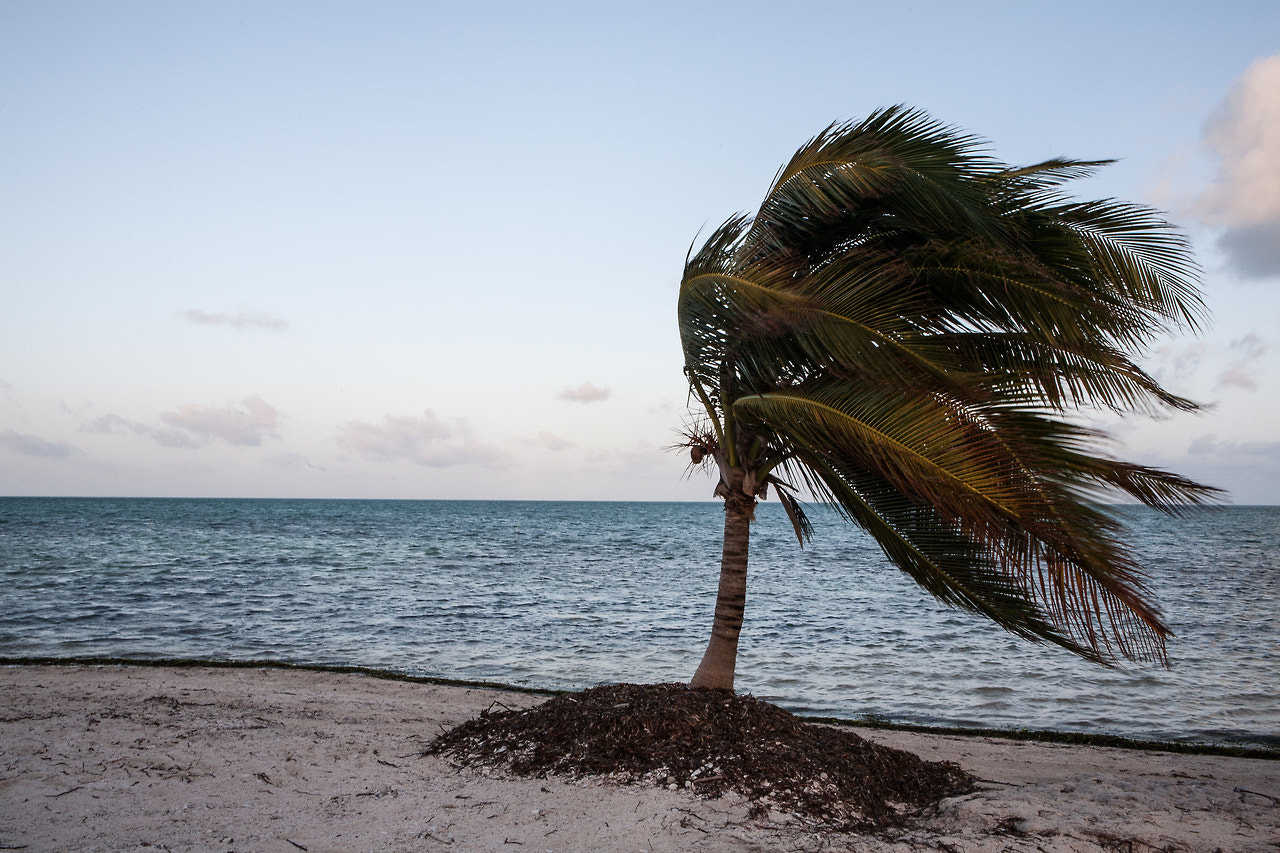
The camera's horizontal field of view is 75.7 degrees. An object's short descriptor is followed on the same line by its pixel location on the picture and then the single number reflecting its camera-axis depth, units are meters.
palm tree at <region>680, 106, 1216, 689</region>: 4.50
